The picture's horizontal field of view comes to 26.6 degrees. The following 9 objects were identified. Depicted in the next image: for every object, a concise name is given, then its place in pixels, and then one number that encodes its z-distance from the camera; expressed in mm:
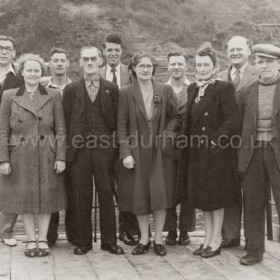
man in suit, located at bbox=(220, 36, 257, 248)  5629
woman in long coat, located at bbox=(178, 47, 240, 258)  5121
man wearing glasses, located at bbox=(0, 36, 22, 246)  5703
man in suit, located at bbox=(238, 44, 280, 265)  4906
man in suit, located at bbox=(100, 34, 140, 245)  6160
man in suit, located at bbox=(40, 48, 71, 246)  5634
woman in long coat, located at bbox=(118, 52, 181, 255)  5309
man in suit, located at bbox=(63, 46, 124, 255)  5320
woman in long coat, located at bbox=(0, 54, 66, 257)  5227
